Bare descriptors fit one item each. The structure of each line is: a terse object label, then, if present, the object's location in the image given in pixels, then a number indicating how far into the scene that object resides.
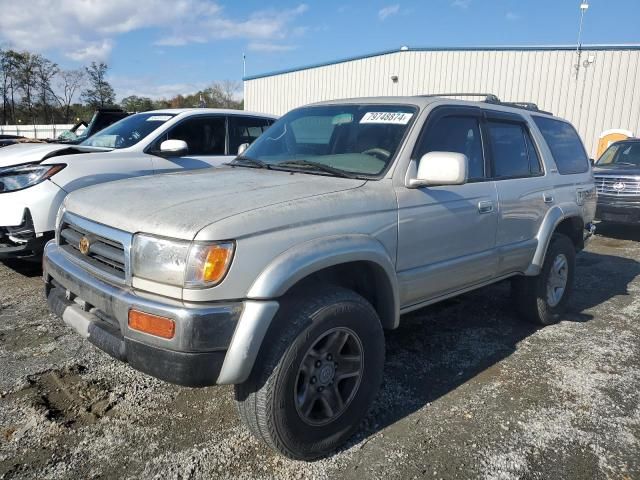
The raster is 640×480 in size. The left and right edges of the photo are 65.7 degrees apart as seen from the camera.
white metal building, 14.55
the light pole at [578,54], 14.98
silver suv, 2.13
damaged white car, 4.71
